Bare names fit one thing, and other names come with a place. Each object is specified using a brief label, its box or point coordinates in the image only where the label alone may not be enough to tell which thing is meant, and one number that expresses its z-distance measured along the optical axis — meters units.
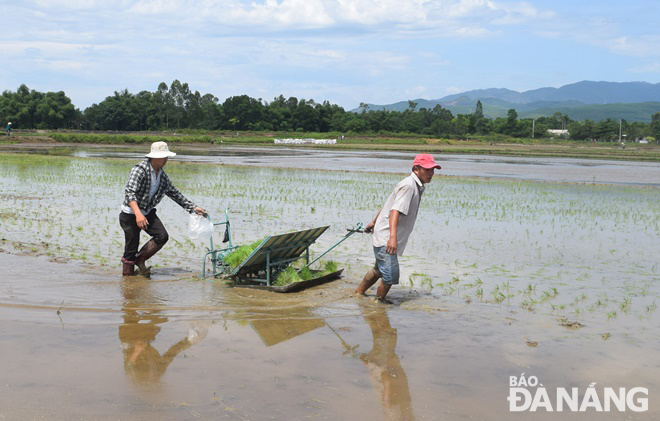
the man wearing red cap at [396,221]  6.39
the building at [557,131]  147.60
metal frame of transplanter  6.98
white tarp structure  72.76
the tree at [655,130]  115.69
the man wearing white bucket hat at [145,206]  7.12
